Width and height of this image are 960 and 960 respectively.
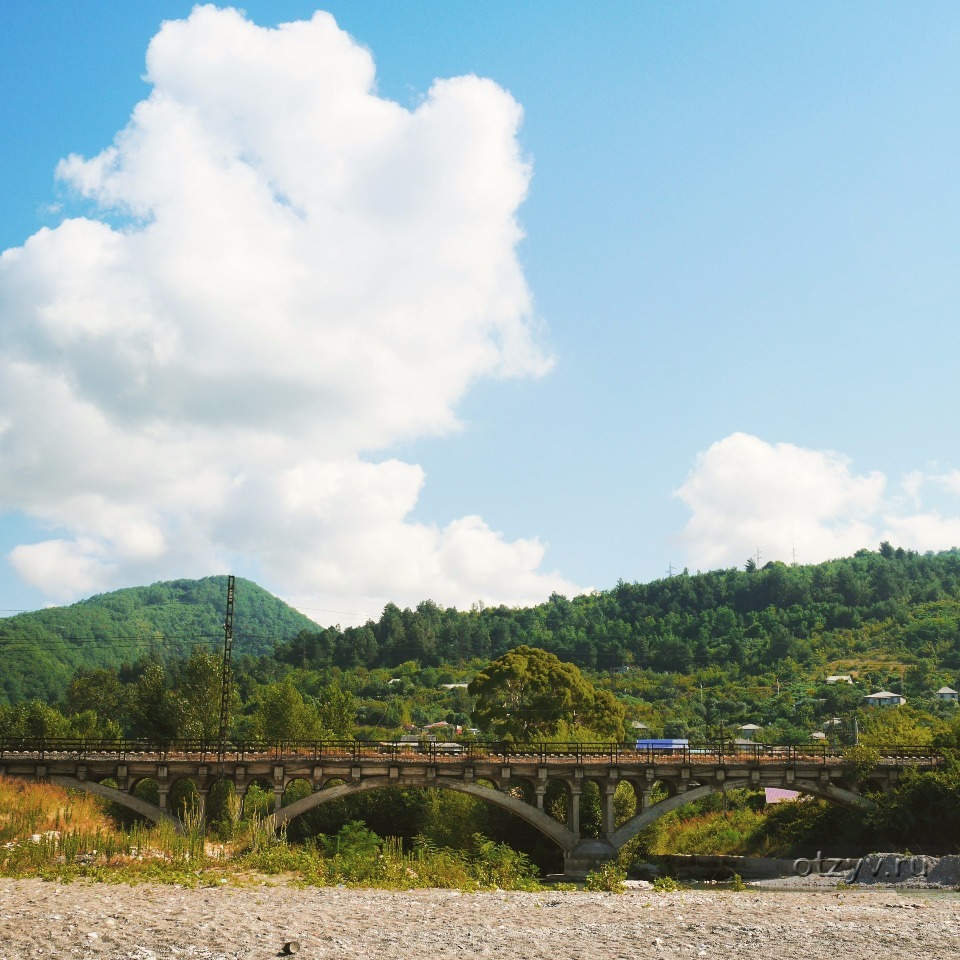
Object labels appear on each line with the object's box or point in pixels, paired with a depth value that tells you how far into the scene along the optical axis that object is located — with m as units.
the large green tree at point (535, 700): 70.38
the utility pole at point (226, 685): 51.91
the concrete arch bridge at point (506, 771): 51.06
